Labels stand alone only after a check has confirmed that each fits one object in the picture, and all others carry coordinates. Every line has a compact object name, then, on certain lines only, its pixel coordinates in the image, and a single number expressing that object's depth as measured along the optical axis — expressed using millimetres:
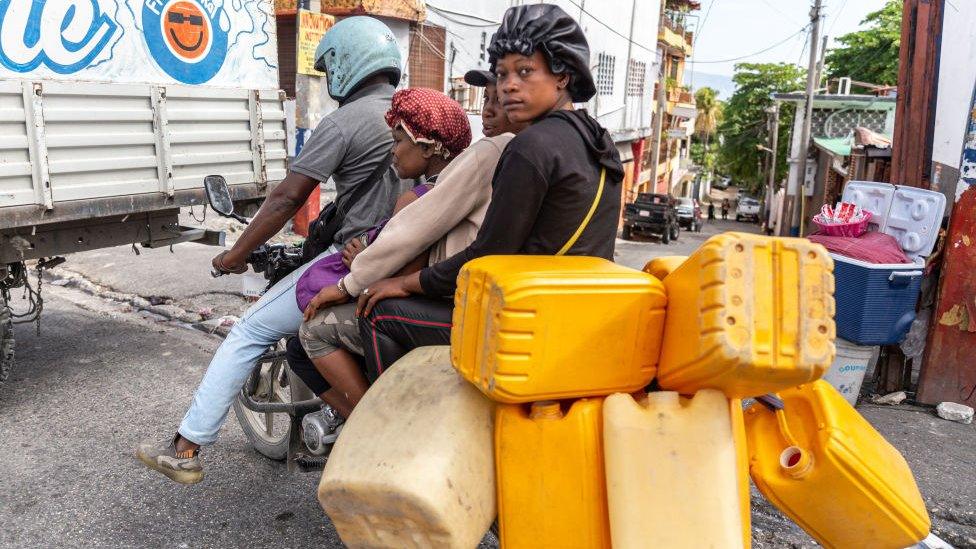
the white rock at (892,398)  5262
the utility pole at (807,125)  21344
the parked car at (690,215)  34156
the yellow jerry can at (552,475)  1730
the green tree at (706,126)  57812
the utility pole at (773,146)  34441
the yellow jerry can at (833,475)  1832
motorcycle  3213
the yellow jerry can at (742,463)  1739
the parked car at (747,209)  46719
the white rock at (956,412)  4941
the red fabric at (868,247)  4863
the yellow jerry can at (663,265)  2004
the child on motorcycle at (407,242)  2318
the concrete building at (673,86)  36031
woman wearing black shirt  2074
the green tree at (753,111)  38500
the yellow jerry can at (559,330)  1707
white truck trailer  4492
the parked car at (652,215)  26344
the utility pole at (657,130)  30641
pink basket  5113
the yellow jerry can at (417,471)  1731
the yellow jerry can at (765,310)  1562
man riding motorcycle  2998
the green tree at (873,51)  29156
